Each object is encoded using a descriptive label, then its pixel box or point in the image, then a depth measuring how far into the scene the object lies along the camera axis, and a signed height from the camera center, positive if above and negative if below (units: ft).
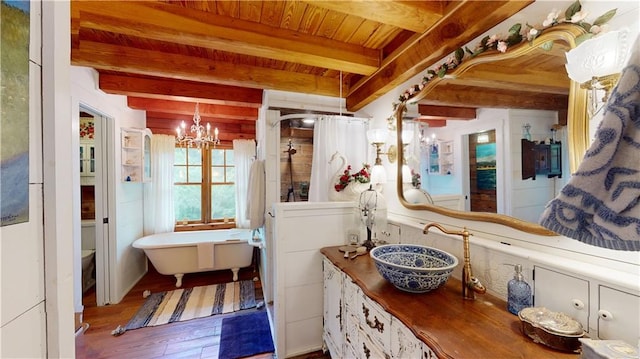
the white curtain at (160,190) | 11.66 -0.46
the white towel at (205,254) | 10.13 -3.20
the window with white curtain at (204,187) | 13.04 -0.36
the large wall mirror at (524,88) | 2.95 +1.51
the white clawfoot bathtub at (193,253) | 9.89 -3.18
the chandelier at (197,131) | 9.82 +2.14
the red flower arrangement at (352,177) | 7.02 +0.06
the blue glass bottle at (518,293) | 3.04 -1.52
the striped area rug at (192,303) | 7.77 -4.55
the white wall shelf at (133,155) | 9.33 +1.08
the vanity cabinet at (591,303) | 2.31 -1.40
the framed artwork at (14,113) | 1.35 +0.41
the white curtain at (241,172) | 13.14 +0.45
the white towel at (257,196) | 8.79 -0.61
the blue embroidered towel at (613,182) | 1.34 -0.03
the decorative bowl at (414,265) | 3.47 -1.47
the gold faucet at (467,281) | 3.37 -1.52
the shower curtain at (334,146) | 7.48 +1.07
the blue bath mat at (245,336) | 6.37 -4.63
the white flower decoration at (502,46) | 3.57 +2.01
